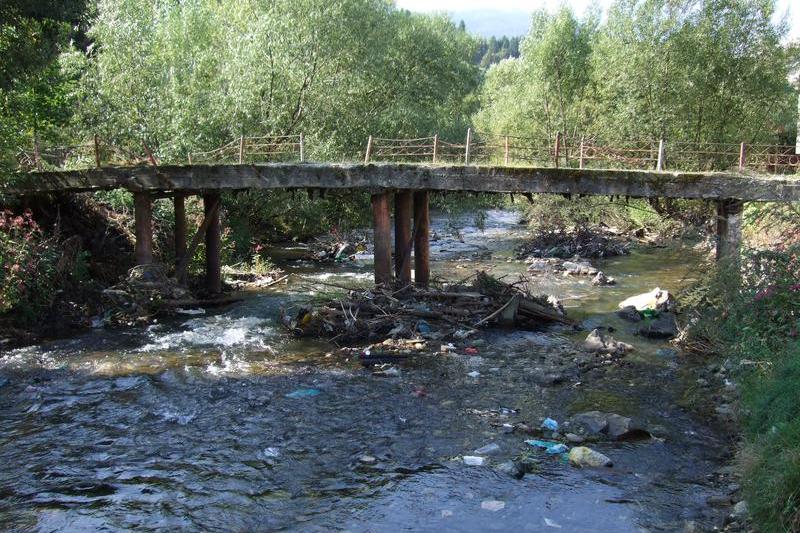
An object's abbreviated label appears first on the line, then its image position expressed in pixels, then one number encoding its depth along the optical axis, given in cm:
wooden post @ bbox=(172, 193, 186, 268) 1733
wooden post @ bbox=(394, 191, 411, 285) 1600
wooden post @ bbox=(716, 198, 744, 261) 1359
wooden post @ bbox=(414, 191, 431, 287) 1639
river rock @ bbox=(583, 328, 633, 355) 1222
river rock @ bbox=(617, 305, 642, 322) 1484
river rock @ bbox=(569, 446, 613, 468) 767
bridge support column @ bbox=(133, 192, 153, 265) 1600
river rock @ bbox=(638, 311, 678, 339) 1334
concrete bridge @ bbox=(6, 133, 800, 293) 1356
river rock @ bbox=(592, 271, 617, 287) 1917
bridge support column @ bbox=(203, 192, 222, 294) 1761
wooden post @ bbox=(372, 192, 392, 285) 1529
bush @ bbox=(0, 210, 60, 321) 1338
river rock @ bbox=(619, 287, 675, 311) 1505
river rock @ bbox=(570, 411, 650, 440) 844
